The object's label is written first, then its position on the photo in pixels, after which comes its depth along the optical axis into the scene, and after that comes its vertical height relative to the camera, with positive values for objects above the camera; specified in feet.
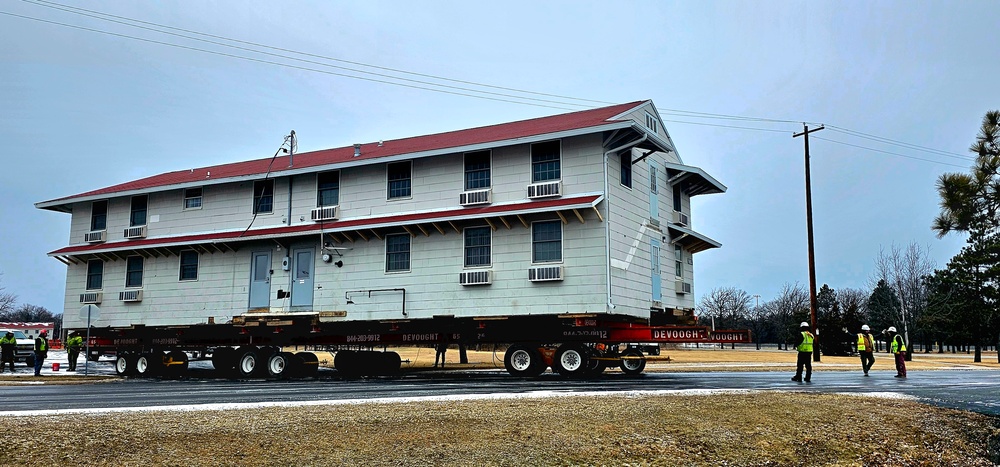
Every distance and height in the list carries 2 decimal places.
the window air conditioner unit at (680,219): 95.66 +14.31
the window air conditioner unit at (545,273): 76.89 +6.40
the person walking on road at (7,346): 112.27 -0.60
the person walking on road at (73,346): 102.63 -0.54
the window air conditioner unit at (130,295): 100.89 +5.61
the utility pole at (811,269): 125.35 +11.33
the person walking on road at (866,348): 84.12 -0.40
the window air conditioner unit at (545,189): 79.61 +14.60
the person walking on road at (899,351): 79.82 -0.66
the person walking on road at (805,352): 69.05 -0.66
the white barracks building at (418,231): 78.28 +11.67
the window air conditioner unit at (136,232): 103.76 +13.62
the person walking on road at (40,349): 96.78 -0.81
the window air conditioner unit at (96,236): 106.42 +13.39
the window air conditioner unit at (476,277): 80.33 +6.30
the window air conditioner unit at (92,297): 104.22 +5.59
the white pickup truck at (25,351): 126.31 -1.41
